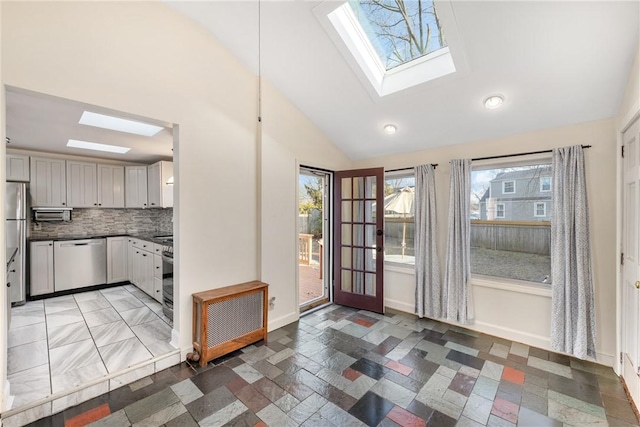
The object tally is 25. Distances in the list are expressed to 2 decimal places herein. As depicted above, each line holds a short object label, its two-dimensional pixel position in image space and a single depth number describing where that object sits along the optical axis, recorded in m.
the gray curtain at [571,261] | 2.58
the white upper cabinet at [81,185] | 4.54
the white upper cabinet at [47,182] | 4.23
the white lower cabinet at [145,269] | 3.95
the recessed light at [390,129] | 3.47
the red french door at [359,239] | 3.83
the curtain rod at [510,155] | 2.83
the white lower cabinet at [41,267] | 4.08
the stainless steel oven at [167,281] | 3.21
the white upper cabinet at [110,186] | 4.82
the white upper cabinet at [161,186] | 4.73
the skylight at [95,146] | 3.86
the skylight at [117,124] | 2.86
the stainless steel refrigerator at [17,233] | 3.71
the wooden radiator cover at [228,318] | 2.59
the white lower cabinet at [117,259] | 4.73
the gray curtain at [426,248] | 3.52
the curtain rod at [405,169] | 3.54
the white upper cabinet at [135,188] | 5.05
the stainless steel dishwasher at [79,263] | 4.29
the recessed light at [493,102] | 2.69
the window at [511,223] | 2.98
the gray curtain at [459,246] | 3.25
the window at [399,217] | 3.95
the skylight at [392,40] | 2.43
